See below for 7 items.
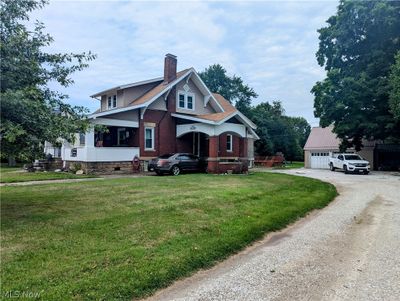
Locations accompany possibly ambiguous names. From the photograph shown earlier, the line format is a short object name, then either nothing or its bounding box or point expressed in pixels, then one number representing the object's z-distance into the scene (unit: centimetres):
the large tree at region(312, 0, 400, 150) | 2677
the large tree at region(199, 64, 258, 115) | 5325
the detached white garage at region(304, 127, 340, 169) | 3562
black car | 1961
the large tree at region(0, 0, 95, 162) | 618
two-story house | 2038
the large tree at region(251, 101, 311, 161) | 4781
